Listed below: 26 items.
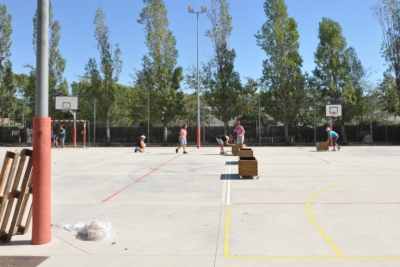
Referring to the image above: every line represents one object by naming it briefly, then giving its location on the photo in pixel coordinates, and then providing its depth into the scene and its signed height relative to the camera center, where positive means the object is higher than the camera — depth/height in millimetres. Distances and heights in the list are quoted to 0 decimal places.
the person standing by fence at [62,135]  33188 +74
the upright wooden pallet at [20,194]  5770 -858
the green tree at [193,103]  40694 +3384
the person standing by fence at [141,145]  26166 -642
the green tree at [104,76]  41156 +6382
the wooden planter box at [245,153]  14922 -694
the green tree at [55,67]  43594 +7720
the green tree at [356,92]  40312 +4511
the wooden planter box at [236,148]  22144 -749
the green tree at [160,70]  40219 +6876
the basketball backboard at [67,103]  37706 +3190
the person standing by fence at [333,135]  27261 -82
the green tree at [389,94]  41938 +4368
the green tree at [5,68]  44219 +7741
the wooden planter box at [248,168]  12148 -1028
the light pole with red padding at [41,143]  5574 -102
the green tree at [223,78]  40125 +5964
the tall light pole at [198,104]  32353 +2565
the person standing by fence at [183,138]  24569 -209
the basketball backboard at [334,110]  34991 +2186
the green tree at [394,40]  40281 +9699
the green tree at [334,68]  40250 +6843
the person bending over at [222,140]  23402 -347
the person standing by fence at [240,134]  22359 +49
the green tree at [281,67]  40156 +7022
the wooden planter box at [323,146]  27125 -806
